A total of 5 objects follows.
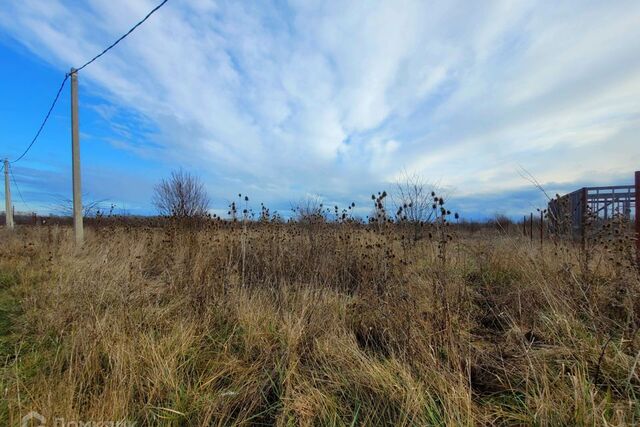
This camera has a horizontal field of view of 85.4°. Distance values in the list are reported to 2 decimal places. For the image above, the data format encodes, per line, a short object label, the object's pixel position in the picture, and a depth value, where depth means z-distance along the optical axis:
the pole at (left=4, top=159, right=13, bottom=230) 26.71
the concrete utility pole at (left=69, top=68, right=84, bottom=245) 10.76
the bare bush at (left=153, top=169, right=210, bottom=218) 9.68
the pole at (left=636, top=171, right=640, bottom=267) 5.27
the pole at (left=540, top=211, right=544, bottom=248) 6.27
